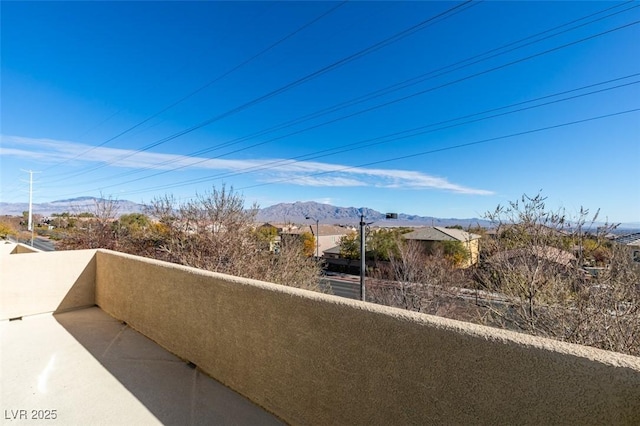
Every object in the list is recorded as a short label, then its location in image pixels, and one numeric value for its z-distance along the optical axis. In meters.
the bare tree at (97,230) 12.26
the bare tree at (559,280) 4.38
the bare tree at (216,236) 8.72
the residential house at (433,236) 30.57
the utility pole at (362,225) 15.63
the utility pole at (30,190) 36.85
